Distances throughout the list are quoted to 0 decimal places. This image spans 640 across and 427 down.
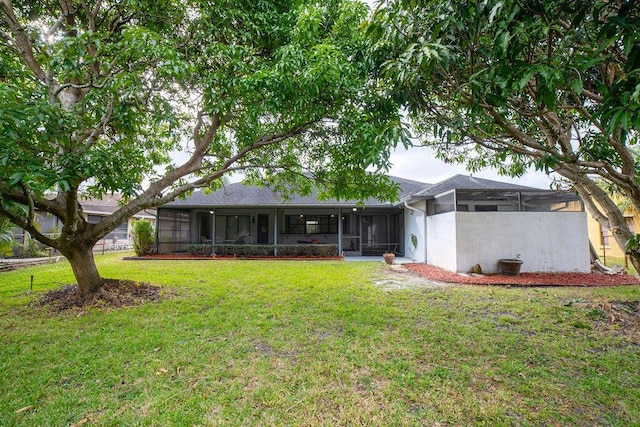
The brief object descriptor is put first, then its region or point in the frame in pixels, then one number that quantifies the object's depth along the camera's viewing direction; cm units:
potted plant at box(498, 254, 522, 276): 874
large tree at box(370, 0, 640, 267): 217
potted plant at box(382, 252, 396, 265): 1166
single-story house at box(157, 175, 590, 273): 930
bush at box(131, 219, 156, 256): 1441
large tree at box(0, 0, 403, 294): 363
